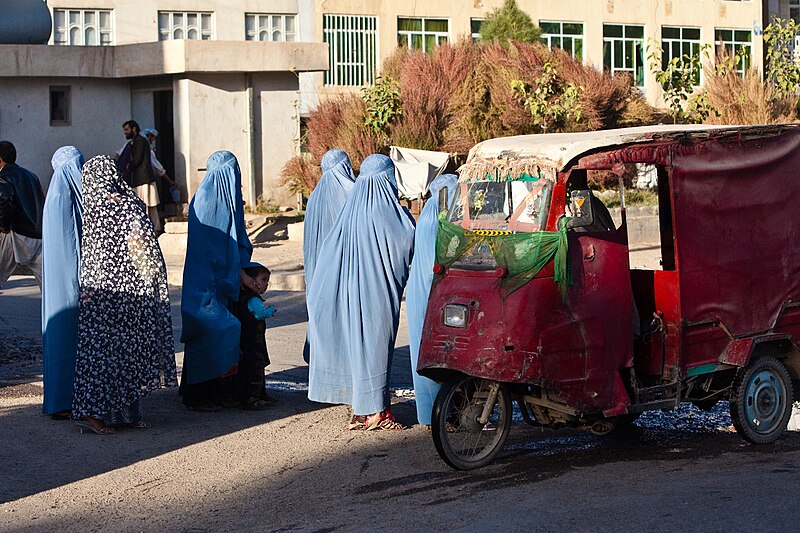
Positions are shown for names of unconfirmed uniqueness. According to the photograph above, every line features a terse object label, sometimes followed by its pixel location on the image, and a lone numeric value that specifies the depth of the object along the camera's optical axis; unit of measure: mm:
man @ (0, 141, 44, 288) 9359
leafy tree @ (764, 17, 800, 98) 21562
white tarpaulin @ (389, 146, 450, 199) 20625
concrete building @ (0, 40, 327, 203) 20828
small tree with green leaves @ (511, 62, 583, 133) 23234
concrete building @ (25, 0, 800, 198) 22609
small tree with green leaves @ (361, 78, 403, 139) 21781
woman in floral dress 7375
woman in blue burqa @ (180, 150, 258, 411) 8031
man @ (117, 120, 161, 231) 18172
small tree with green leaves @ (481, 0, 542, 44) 33312
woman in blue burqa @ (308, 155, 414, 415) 7605
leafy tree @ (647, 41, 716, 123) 20109
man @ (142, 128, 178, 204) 18812
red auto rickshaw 6281
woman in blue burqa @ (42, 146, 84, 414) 7691
